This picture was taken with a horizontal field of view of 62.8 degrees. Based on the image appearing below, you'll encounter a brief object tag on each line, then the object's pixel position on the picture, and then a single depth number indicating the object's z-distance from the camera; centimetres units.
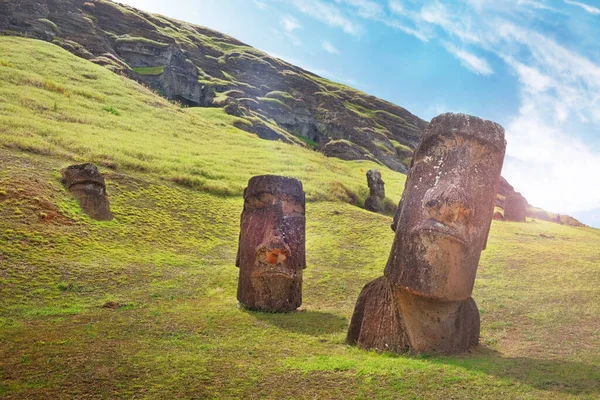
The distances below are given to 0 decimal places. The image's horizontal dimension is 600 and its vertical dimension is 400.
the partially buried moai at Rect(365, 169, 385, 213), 3741
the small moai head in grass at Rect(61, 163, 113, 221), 2117
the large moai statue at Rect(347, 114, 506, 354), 916
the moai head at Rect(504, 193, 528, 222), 4019
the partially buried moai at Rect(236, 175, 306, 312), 1338
